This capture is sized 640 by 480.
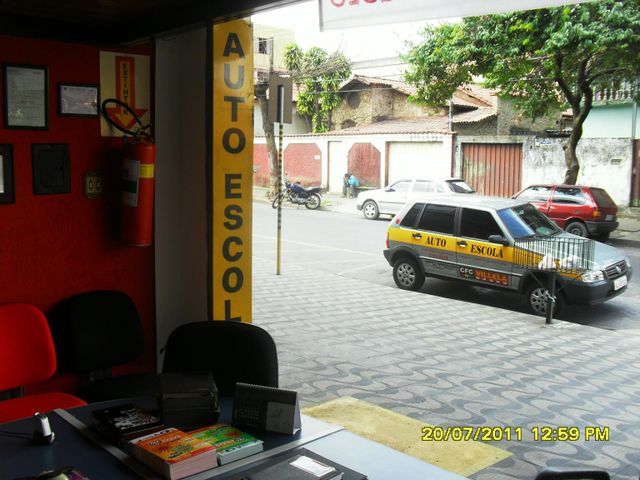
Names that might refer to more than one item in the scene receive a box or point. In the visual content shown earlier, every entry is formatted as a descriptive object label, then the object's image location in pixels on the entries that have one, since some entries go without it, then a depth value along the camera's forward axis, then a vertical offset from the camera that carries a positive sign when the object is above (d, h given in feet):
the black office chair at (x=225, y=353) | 8.98 -2.44
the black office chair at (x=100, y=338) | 11.05 -2.81
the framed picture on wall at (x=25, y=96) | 10.94 +1.49
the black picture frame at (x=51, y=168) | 11.35 +0.25
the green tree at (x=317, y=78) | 62.41 +10.73
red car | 34.73 -1.32
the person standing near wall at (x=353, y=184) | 59.21 -0.06
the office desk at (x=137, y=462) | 6.07 -2.73
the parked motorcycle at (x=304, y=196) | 53.67 -1.07
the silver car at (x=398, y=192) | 42.65 -0.63
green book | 6.31 -2.65
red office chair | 9.96 -2.82
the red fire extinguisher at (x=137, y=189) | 11.65 -0.13
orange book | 5.91 -2.56
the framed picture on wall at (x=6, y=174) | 10.91 +0.13
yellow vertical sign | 12.14 +0.30
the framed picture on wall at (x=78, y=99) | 11.59 +1.53
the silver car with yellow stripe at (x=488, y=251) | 23.22 -2.64
